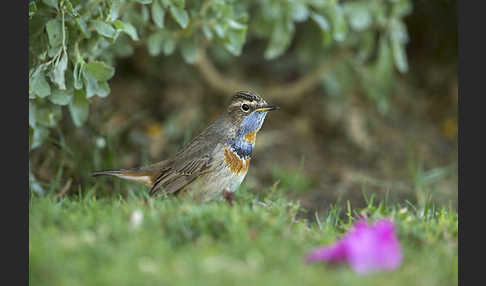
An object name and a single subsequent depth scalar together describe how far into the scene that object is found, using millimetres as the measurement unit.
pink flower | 6672
